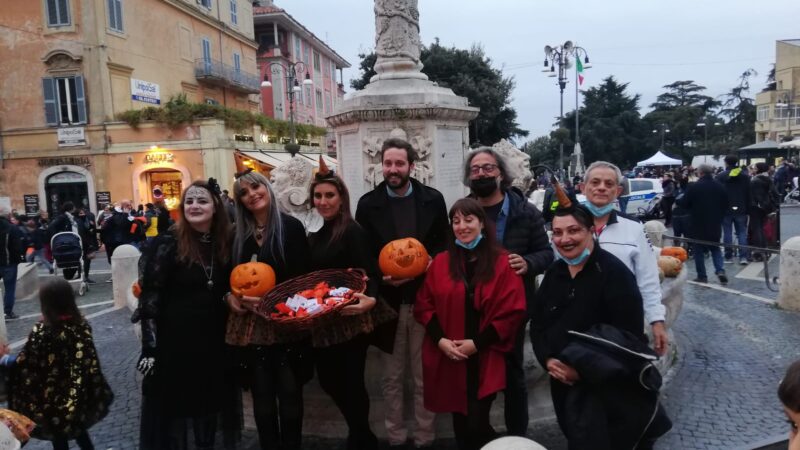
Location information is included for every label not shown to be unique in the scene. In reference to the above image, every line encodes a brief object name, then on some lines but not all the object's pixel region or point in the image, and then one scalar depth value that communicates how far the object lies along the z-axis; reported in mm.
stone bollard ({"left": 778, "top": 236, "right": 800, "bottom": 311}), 7492
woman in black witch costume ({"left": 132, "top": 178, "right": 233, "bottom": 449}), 3459
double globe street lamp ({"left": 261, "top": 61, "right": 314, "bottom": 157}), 21458
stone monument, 6418
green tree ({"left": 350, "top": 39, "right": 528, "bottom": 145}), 31672
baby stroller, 11211
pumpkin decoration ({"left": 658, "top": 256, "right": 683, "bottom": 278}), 6204
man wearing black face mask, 3662
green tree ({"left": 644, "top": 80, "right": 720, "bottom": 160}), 59375
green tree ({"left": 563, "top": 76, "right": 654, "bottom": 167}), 55812
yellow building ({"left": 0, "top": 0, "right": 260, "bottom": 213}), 23125
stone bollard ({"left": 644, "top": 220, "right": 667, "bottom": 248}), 10750
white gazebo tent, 35219
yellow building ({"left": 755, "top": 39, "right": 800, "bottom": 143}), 53906
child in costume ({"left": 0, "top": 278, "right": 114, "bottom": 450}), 3555
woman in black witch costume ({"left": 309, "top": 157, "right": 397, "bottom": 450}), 3684
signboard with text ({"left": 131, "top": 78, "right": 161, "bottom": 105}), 24930
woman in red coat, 3412
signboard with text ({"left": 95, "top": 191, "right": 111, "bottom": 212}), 23625
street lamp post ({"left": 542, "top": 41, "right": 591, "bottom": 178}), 24417
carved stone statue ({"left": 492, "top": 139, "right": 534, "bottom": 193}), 7723
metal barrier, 7556
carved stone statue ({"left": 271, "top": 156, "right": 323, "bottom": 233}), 6621
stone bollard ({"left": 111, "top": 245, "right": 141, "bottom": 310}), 9812
